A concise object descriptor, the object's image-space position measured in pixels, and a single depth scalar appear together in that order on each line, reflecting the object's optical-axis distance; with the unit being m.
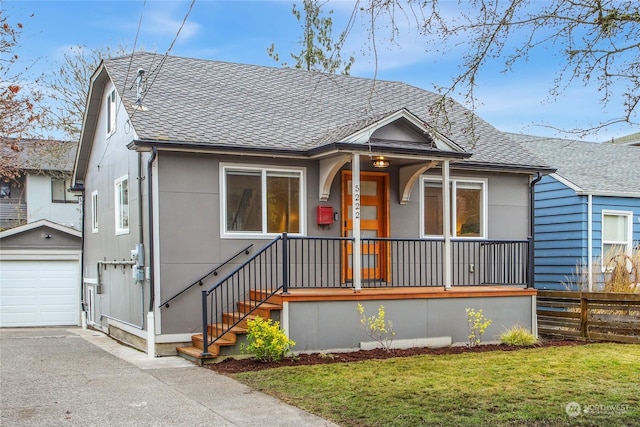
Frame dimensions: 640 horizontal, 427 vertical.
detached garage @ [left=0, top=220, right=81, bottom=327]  19.08
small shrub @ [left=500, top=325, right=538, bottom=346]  11.91
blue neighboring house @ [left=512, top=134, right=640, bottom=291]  16.17
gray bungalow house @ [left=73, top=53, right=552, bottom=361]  11.23
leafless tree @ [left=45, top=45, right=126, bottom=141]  25.12
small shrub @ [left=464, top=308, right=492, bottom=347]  11.93
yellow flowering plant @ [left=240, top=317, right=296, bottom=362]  9.80
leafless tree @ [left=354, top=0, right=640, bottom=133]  6.29
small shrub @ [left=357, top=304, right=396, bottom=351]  11.08
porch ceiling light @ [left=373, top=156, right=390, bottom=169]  12.02
